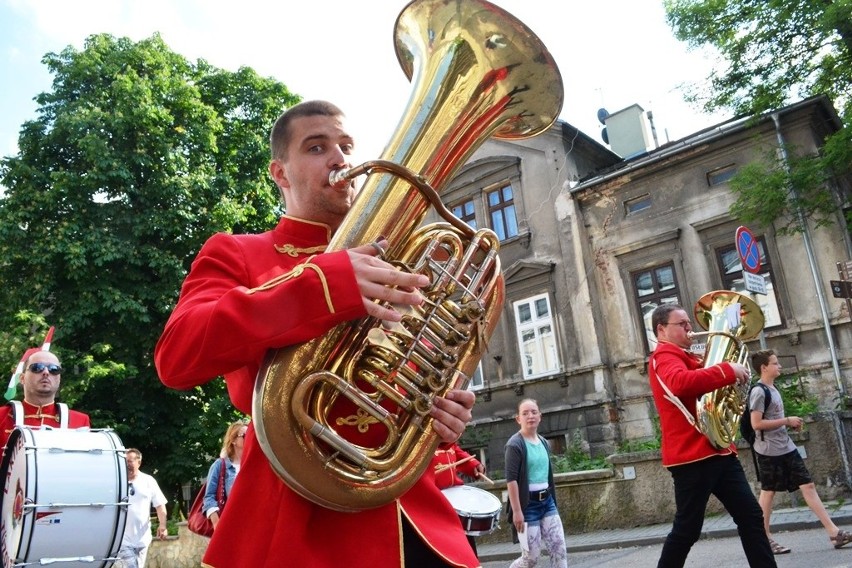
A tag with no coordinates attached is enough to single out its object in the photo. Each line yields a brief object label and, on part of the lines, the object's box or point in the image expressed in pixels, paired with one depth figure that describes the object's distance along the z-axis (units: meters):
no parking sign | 9.59
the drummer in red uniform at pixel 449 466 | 5.02
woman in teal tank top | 7.01
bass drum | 4.52
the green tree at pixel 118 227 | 17.16
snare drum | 5.08
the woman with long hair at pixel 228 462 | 7.05
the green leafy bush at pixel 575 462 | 14.47
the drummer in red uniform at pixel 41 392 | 5.80
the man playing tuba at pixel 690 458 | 4.95
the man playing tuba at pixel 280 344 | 1.77
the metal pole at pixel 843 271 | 12.58
